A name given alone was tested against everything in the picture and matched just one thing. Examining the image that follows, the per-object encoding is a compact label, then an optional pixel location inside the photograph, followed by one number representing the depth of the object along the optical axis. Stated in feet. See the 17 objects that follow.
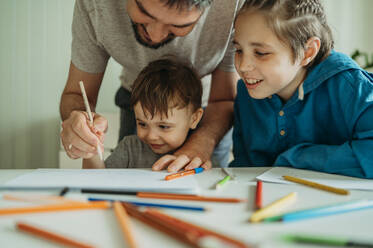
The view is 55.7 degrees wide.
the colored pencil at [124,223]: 1.22
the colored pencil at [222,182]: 1.98
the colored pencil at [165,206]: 1.57
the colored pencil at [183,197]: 1.71
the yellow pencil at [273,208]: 1.45
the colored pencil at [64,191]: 1.80
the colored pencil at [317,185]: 1.90
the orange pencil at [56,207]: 1.54
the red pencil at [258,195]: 1.63
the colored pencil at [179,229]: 1.19
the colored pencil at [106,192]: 1.81
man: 2.61
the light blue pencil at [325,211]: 1.45
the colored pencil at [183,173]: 2.15
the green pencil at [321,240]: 1.22
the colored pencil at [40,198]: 1.70
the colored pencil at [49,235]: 1.21
